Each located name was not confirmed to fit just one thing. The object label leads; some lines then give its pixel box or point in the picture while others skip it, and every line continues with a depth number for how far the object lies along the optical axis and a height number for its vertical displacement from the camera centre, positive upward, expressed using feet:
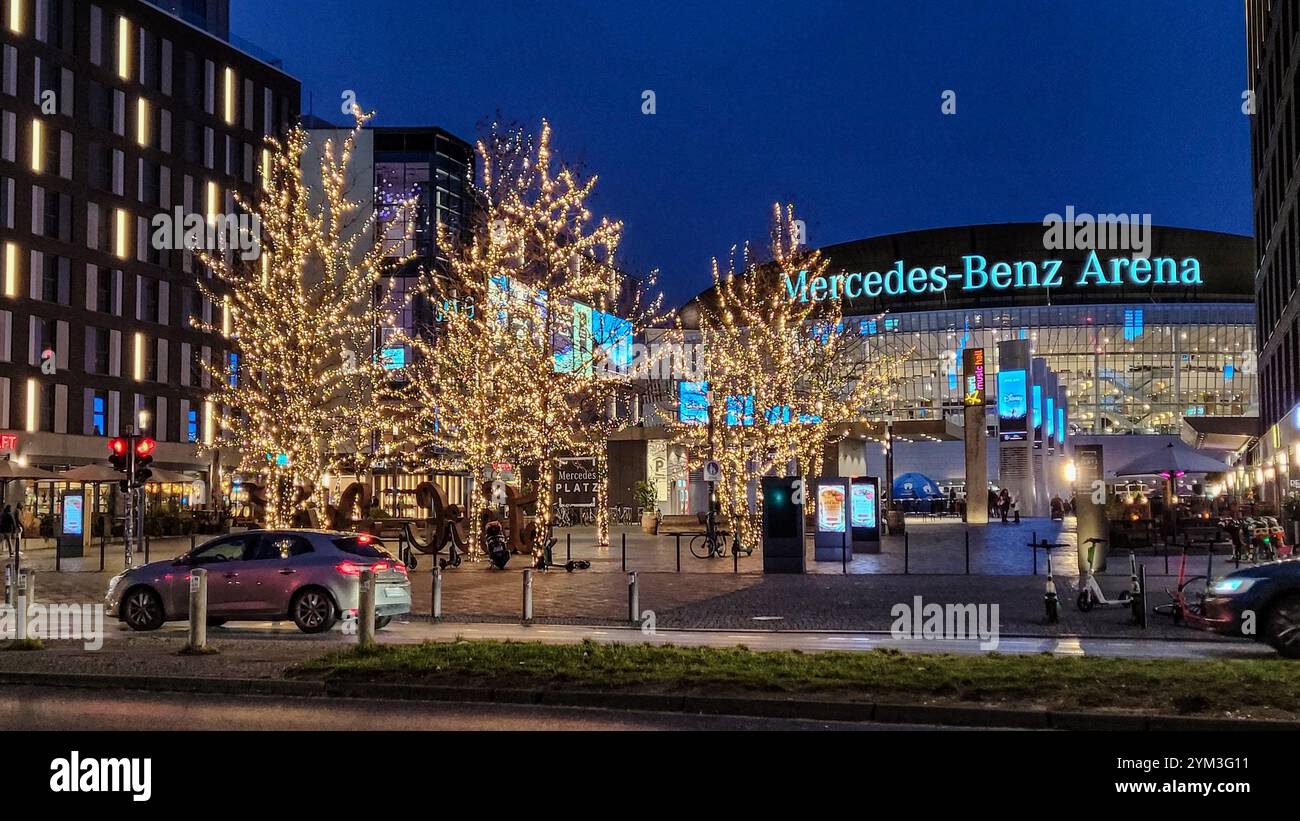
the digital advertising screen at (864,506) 130.00 -1.96
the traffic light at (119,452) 97.45 +3.00
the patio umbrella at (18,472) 173.06 +2.81
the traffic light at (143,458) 98.32 +2.57
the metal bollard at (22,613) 57.66 -5.37
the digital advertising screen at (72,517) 133.69 -2.48
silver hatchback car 63.21 -4.44
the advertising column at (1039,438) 239.71 +8.77
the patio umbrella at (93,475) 160.56 +2.17
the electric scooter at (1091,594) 66.59 -5.70
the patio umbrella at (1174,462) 149.69 +2.50
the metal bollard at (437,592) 70.85 -5.57
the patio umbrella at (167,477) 165.99 +1.92
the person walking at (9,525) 146.30 -3.64
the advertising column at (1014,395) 225.97 +15.68
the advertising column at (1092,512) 79.00 -1.69
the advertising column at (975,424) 219.20 +10.35
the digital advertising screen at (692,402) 171.01 +11.17
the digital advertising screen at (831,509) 114.32 -1.98
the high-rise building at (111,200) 219.61 +52.74
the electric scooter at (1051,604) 63.10 -5.74
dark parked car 51.31 -4.88
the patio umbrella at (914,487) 262.88 -0.22
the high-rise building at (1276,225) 142.00 +31.69
